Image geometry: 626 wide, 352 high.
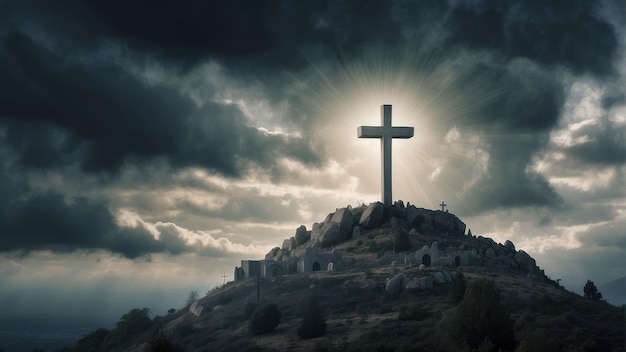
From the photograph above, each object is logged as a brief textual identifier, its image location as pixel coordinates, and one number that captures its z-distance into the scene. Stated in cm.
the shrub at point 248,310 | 9381
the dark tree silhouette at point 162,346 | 7081
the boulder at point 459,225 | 12825
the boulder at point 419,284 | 8875
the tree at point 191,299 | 12194
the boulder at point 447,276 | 9094
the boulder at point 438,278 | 9006
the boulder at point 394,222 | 12162
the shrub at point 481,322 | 6725
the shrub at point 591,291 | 10419
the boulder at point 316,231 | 12825
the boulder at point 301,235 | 13150
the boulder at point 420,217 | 12500
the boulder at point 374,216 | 12425
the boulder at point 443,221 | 12681
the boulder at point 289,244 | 13200
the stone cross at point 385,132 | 11419
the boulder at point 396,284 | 8988
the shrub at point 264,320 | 8500
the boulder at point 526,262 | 11464
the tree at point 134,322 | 10881
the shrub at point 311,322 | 7969
